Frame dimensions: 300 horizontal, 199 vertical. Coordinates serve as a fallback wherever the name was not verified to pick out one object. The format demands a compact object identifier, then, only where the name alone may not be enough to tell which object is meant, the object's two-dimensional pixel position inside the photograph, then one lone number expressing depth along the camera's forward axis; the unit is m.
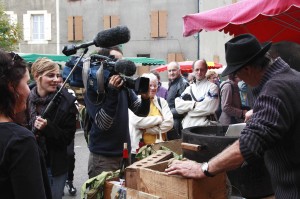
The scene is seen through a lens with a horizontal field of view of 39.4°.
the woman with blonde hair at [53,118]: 3.70
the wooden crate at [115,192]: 2.85
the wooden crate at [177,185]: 2.69
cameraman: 3.64
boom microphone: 3.22
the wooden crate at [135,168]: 3.00
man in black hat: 2.45
